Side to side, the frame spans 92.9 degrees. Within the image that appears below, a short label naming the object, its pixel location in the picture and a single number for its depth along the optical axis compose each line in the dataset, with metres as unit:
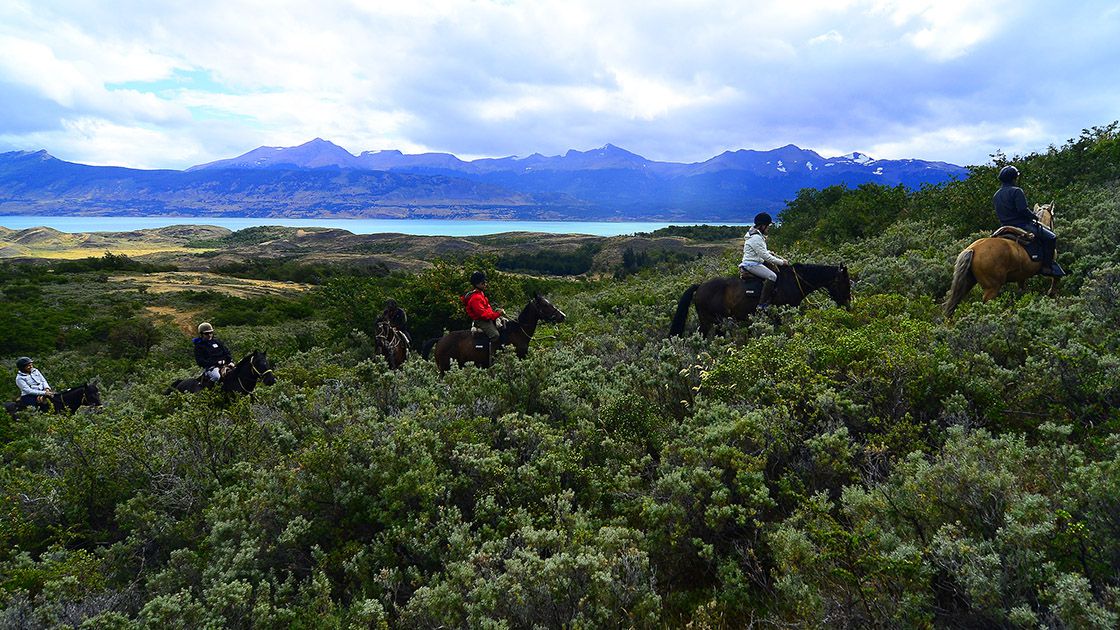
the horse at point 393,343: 11.62
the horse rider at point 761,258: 9.38
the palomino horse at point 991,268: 8.45
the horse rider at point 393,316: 11.75
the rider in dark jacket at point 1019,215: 8.36
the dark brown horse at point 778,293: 9.65
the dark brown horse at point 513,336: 10.43
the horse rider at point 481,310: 10.17
